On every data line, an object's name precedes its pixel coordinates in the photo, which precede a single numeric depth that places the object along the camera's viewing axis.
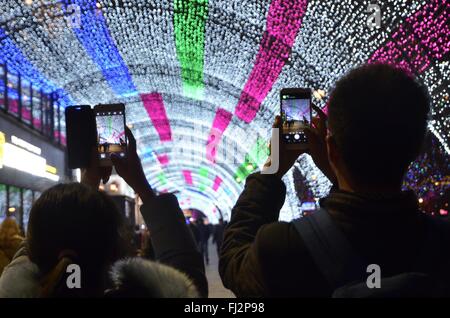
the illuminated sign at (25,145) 20.56
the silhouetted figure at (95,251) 1.87
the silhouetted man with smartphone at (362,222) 1.88
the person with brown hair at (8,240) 7.94
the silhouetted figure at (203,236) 23.46
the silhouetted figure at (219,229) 25.00
